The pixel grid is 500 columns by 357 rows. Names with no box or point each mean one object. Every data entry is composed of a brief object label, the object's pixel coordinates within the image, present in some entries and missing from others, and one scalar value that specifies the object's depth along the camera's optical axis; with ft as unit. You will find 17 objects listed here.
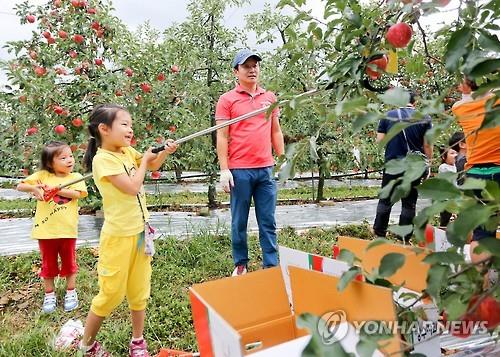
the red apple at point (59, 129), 12.46
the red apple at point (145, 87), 13.91
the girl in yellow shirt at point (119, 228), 5.74
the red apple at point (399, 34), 3.10
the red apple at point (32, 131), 13.01
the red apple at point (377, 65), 3.24
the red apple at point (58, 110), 12.71
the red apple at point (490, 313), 2.13
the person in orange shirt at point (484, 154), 5.94
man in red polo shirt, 8.36
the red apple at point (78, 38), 14.17
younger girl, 7.97
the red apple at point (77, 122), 12.67
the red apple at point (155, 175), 12.66
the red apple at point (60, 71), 13.65
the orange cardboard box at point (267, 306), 2.70
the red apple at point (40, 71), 13.20
